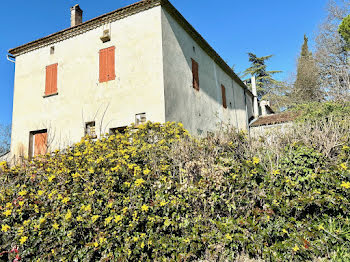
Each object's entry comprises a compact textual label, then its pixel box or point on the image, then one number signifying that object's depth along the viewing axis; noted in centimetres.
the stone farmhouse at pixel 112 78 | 919
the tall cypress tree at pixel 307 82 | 2166
